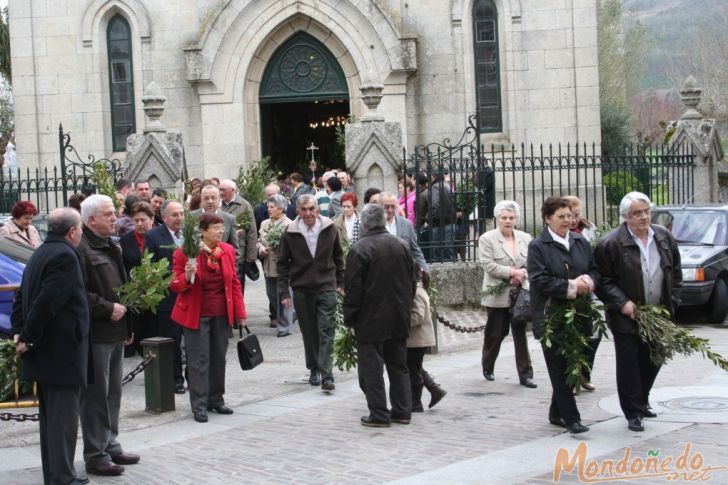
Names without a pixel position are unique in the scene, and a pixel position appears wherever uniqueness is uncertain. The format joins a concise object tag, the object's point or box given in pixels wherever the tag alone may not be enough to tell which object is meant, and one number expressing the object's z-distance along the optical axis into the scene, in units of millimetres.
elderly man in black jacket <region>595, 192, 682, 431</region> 8844
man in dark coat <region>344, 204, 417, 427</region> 9398
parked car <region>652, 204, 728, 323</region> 15094
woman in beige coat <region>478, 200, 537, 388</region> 11062
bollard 10156
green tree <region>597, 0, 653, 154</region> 38531
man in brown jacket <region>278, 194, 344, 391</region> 11148
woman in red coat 9891
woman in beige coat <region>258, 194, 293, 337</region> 14430
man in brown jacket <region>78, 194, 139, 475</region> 8094
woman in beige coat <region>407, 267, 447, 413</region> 9812
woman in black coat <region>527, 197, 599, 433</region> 8812
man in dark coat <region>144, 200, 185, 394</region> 11102
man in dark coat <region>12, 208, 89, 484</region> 7461
